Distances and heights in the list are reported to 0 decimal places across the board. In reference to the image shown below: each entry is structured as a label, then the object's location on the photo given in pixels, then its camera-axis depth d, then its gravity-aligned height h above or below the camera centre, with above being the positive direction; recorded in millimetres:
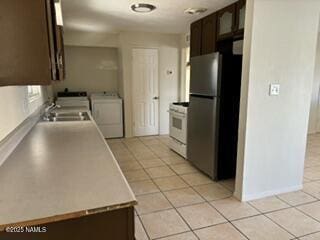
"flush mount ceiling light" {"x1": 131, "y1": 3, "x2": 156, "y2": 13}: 2902 +980
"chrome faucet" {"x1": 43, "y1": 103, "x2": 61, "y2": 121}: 2957 -379
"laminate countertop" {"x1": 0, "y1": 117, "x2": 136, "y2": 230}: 832 -442
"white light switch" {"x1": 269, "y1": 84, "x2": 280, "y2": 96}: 2348 -51
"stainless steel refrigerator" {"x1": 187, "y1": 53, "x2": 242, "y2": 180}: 2719 -315
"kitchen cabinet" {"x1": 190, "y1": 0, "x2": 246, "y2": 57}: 2650 +700
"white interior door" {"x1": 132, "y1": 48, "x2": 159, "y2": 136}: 4973 -142
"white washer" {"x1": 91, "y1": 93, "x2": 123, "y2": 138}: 4871 -625
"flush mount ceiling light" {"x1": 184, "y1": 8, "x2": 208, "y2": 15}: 3062 +982
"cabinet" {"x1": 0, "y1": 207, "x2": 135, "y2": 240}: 859 -548
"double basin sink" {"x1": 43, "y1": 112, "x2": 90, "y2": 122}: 2856 -418
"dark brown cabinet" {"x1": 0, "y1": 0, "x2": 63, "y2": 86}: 1059 +190
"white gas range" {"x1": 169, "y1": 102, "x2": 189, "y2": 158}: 3616 -693
